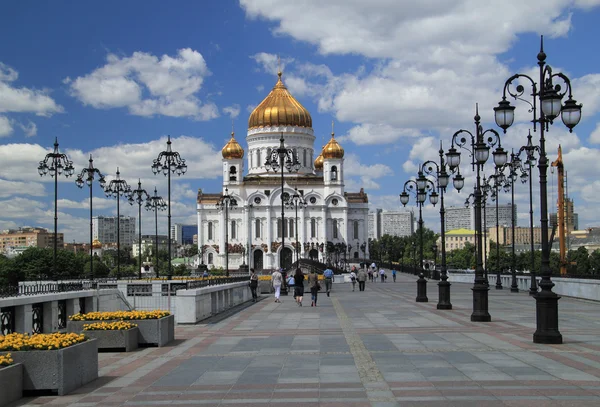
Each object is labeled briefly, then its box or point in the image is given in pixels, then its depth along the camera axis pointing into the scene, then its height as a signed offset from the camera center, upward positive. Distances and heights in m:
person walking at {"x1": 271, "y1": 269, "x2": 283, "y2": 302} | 35.12 -1.80
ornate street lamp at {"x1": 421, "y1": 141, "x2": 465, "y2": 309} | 27.36 +2.06
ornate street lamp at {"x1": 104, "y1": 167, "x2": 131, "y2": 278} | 46.25 +3.60
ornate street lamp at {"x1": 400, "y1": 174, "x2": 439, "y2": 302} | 33.19 +2.25
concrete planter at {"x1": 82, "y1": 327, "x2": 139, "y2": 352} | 15.37 -1.87
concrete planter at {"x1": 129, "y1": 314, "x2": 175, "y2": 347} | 16.23 -1.82
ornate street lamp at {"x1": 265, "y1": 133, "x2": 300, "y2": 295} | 40.22 +4.68
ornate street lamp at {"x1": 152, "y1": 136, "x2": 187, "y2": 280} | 38.59 +4.19
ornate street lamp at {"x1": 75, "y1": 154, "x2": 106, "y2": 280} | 40.78 +3.93
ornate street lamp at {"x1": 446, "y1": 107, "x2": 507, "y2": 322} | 21.73 +2.10
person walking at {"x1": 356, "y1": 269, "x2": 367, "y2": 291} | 46.31 -2.24
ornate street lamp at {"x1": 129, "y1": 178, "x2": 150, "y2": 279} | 48.45 +3.30
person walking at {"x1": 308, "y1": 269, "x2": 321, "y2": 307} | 30.90 -1.73
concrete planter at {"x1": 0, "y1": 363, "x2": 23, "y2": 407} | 10.32 -1.88
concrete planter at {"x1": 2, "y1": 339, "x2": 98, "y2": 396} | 11.02 -1.76
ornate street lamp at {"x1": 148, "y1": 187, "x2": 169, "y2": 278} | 52.65 +2.98
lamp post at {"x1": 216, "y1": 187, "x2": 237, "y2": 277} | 70.44 +4.50
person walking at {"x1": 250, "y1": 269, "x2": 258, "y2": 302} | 35.38 -1.87
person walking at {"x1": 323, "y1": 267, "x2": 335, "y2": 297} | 40.46 -1.91
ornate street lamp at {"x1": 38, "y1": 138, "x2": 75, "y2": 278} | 36.25 +3.91
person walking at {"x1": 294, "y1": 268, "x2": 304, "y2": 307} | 31.34 -1.81
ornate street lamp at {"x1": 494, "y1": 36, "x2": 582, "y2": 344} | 16.31 +1.66
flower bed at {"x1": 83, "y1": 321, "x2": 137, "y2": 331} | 15.40 -1.61
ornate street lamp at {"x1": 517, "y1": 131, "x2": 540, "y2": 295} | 36.68 +3.91
